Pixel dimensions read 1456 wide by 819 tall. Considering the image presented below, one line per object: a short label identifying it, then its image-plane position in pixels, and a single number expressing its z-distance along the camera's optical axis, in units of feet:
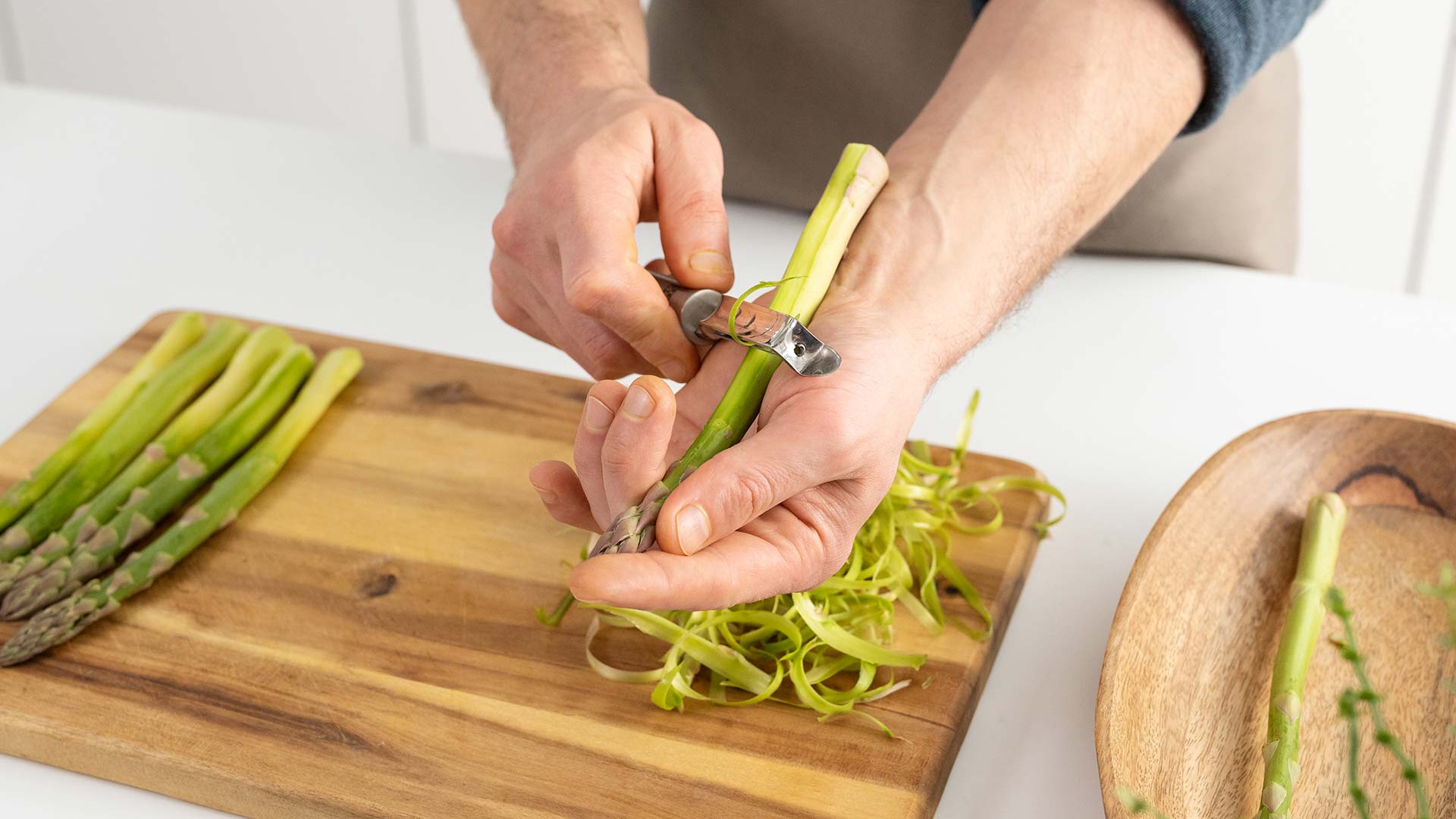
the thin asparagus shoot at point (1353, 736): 2.21
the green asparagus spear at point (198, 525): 4.14
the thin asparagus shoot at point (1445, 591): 2.13
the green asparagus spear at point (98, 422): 4.76
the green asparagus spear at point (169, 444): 4.51
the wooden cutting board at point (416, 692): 3.67
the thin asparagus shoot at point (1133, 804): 2.57
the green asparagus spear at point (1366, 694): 2.20
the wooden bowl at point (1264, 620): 3.55
